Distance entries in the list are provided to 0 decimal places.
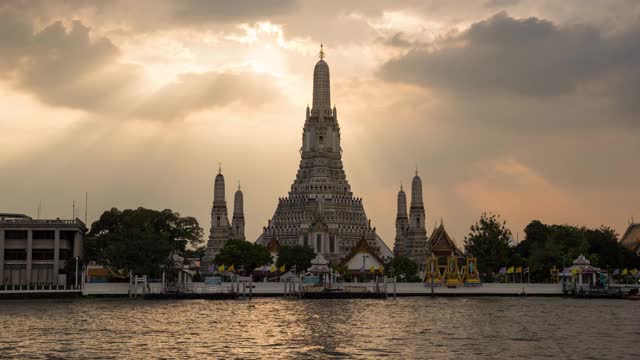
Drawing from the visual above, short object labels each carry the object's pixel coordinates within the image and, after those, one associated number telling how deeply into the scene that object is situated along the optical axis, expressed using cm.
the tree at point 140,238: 11462
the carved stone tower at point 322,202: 16662
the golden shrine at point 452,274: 12016
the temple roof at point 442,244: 17662
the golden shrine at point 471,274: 11912
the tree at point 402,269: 14538
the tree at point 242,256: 13690
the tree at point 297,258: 14000
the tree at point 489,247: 13486
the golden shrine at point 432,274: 12006
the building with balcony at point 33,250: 12412
